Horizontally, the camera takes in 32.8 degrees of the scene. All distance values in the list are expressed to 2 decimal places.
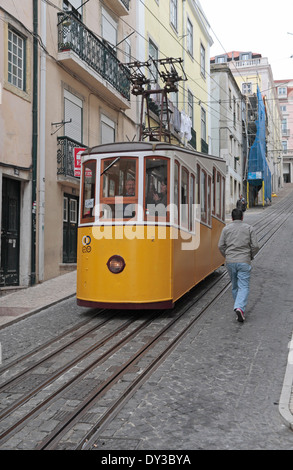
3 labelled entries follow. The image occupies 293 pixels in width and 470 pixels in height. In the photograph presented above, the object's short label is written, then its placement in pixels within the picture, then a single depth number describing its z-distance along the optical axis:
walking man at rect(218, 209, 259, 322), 7.16
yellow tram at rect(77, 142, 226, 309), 7.38
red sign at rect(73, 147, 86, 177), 11.41
